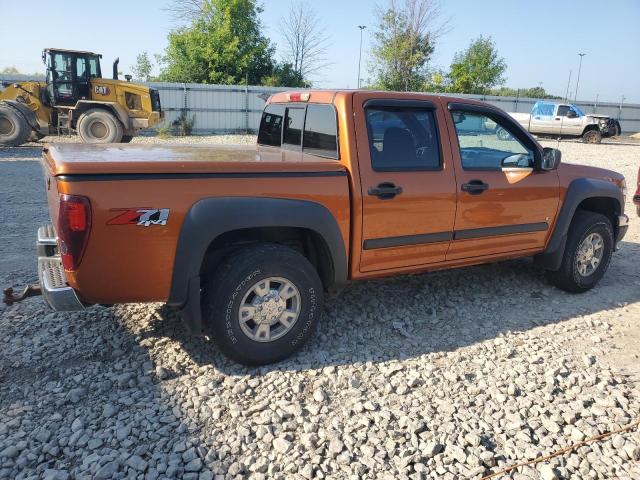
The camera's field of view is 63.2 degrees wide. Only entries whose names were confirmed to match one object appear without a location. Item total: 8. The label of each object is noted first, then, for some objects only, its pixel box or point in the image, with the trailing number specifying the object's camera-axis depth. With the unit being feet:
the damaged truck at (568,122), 87.97
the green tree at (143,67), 140.05
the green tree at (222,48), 102.63
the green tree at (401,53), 111.86
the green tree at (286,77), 109.40
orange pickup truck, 9.84
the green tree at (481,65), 138.51
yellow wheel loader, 49.83
